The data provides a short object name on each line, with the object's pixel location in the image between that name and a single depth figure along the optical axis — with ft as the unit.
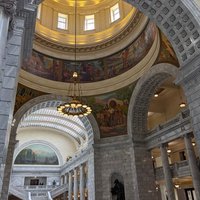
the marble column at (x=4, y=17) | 13.70
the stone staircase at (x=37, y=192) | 83.82
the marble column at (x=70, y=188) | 83.47
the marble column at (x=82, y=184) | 68.44
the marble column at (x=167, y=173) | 43.20
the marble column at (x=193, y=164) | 36.68
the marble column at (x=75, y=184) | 76.55
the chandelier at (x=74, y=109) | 39.93
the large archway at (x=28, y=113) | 43.61
